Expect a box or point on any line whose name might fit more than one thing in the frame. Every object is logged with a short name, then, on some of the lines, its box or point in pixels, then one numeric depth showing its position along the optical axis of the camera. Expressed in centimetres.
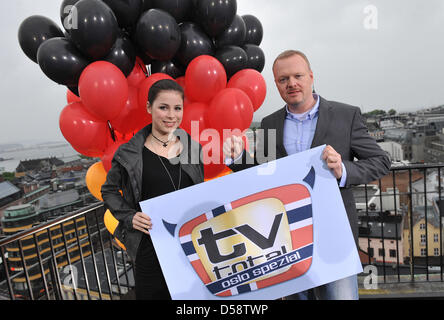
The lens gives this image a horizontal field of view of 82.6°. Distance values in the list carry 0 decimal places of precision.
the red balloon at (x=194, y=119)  196
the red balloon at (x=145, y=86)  179
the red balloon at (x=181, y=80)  212
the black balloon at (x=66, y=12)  161
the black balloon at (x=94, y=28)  154
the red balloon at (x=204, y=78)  187
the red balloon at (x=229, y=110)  186
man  103
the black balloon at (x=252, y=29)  258
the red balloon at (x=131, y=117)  190
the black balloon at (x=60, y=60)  162
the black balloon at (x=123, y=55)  174
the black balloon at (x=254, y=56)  243
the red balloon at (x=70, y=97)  215
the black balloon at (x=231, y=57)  211
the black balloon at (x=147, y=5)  195
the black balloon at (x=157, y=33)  173
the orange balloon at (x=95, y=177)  200
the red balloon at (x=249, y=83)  213
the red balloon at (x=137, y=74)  204
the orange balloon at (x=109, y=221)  193
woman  108
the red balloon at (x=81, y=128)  179
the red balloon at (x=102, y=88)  161
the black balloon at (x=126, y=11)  177
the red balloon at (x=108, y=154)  184
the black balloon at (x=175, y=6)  186
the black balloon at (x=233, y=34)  214
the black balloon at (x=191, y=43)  196
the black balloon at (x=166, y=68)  203
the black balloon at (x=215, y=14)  189
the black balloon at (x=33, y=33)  178
